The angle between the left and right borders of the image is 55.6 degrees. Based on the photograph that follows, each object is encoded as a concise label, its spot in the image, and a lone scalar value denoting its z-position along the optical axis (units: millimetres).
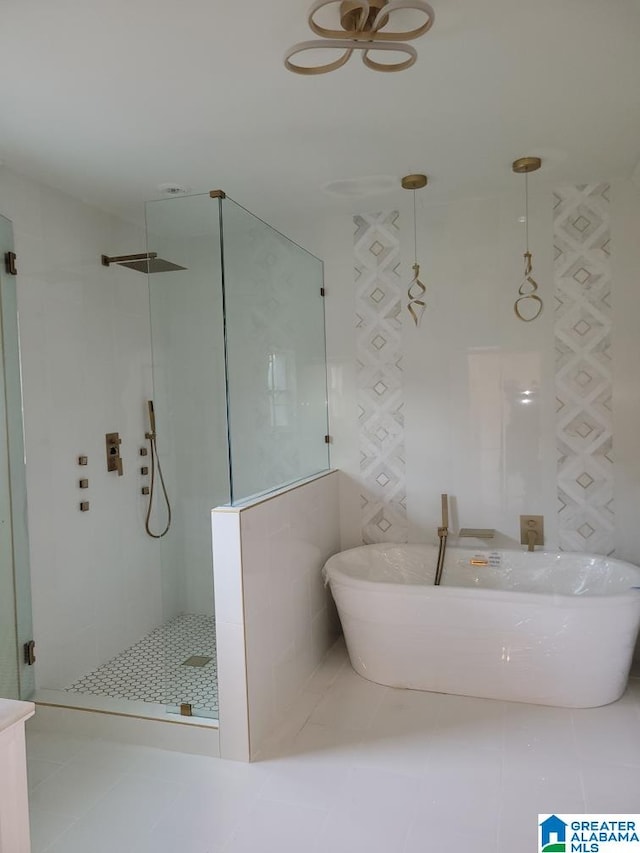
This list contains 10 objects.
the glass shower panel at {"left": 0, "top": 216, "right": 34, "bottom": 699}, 2822
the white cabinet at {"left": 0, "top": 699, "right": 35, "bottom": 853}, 1139
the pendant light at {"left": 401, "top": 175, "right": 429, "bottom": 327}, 3680
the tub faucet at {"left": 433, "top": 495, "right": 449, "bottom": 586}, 3570
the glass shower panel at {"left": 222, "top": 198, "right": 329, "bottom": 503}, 2740
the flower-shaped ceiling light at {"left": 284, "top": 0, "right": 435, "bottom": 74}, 1670
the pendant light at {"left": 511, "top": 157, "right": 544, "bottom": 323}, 3465
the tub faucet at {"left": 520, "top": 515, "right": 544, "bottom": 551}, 3516
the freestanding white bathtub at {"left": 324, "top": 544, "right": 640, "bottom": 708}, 2771
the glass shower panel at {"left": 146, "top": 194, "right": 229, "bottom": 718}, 2689
